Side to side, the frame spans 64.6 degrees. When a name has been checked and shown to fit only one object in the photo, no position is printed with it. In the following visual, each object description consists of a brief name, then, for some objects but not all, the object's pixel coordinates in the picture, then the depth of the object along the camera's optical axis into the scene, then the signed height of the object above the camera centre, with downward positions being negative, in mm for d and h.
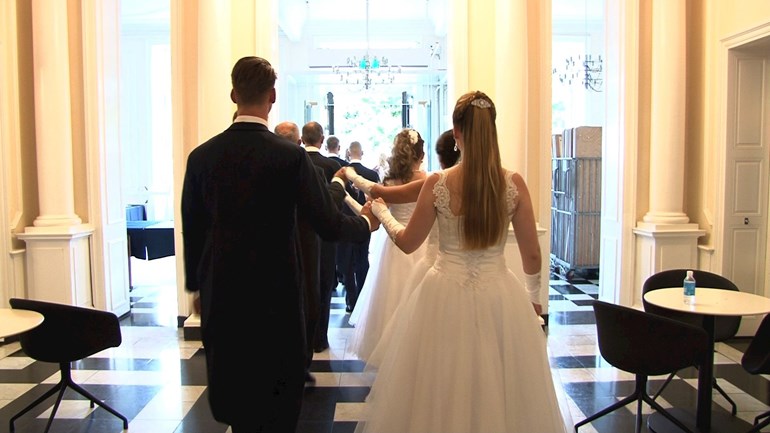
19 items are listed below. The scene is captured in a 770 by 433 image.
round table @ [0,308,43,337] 2674 -641
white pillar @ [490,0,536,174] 5477 +882
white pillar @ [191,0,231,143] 5250 +961
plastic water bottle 3379 -634
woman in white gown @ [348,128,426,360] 4223 -609
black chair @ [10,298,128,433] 3258 -803
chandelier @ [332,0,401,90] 11016 +2146
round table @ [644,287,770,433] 3176 -698
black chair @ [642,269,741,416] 3736 -716
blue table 6848 -664
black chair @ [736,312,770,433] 3057 -921
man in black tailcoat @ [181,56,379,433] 2160 -259
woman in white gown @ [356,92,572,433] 2435 -595
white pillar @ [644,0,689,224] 5316 +598
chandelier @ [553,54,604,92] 11218 +2040
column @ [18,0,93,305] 5309 +135
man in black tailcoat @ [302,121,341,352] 4453 -501
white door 5086 +3
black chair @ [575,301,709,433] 2971 -821
